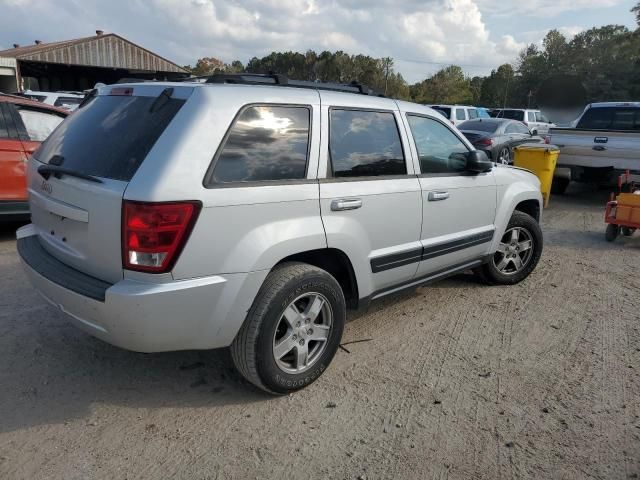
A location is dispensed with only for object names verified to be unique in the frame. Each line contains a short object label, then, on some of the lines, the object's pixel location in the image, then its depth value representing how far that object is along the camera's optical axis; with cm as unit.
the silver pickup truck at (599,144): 891
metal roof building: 2838
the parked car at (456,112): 1753
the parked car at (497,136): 1204
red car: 580
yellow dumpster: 886
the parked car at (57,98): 1373
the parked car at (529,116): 2105
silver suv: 251
